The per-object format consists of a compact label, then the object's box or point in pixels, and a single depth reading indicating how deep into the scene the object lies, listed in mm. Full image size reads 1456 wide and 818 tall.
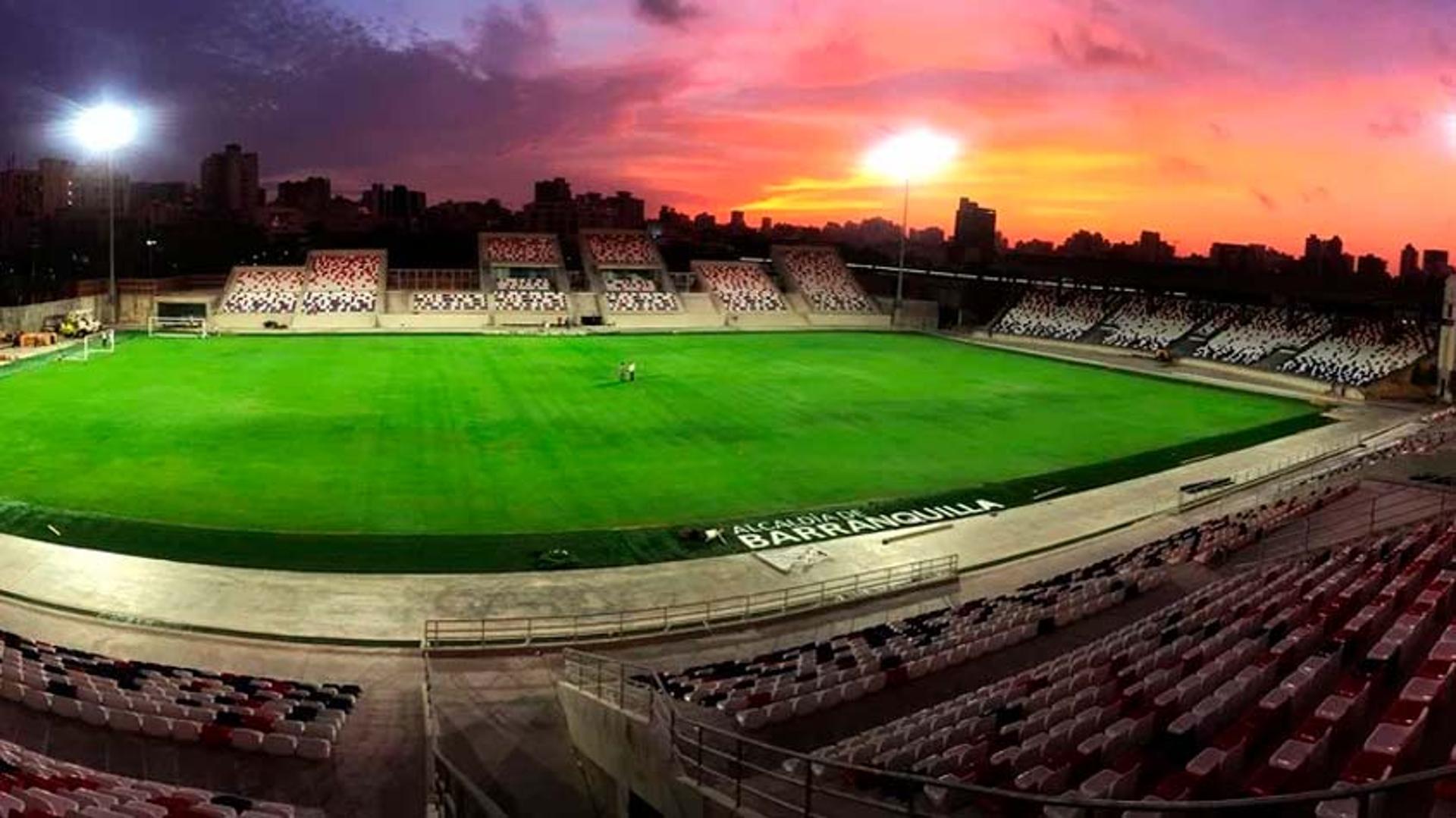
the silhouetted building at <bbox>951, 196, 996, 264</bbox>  113988
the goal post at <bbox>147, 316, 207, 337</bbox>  65500
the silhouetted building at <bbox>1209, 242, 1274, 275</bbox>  86200
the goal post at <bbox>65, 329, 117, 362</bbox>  52688
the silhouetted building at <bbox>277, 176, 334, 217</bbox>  153838
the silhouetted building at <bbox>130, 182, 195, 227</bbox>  132375
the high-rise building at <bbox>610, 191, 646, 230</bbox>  174250
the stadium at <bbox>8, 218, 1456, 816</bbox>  10188
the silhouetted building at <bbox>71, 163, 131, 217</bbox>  126562
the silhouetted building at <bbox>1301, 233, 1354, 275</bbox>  84206
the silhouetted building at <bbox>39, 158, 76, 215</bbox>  129750
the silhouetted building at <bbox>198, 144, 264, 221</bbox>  155500
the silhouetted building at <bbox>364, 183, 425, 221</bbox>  169625
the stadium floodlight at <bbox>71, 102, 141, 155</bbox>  59312
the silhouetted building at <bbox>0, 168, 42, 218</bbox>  121462
